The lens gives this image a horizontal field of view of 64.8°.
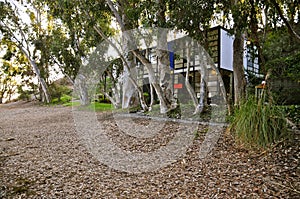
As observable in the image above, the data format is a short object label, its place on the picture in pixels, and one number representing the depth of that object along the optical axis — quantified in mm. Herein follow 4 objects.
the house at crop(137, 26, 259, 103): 10953
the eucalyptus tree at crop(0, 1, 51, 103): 14773
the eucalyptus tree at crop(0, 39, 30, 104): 17772
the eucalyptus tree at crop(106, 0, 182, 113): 7203
